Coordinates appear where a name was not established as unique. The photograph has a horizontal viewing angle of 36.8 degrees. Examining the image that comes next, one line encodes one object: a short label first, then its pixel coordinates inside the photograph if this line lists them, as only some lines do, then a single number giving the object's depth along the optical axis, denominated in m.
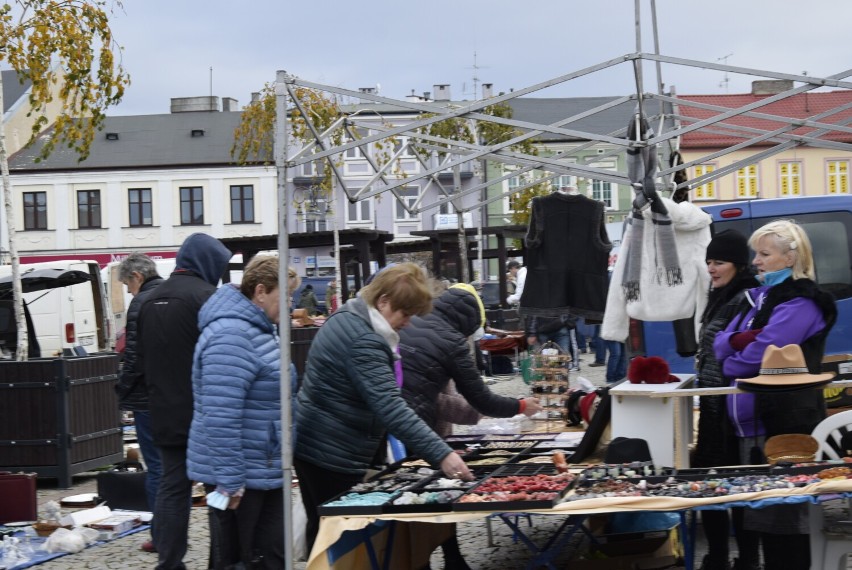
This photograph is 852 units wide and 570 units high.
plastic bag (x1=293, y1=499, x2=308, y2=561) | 5.61
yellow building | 55.03
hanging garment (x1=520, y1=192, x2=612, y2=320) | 9.94
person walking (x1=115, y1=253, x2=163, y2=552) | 7.27
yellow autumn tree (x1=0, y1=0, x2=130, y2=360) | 13.91
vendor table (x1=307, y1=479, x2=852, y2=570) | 4.68
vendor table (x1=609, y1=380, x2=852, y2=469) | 5.71
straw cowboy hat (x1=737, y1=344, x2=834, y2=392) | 5.32
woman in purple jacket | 5.50
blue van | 9.81
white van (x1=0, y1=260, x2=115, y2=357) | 20.47
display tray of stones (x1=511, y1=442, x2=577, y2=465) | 5.98
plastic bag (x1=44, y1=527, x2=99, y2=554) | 7.97
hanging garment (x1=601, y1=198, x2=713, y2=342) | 8.07
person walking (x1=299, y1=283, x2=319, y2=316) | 29.47
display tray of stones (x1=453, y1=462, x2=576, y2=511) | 4.69
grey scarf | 7.46
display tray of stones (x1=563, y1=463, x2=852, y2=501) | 4.86
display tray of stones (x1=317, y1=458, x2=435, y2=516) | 4.88
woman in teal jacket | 5.23
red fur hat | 6.04
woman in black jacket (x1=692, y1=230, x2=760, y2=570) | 5.97
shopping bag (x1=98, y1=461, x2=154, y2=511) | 9.12
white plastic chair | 5.20
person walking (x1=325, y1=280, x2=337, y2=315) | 28.69
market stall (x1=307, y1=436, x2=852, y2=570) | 4.69
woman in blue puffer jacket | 5.21
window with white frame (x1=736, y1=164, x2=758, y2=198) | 56.78
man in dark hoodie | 6.26
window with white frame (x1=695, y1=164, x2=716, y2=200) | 56.47
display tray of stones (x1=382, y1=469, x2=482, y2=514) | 4.79
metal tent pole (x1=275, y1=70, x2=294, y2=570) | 5.22
